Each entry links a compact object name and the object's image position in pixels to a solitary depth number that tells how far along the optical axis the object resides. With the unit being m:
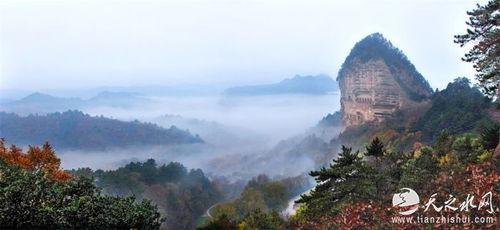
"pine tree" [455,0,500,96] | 15.03
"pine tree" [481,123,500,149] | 20.67
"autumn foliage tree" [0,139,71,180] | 25.42
